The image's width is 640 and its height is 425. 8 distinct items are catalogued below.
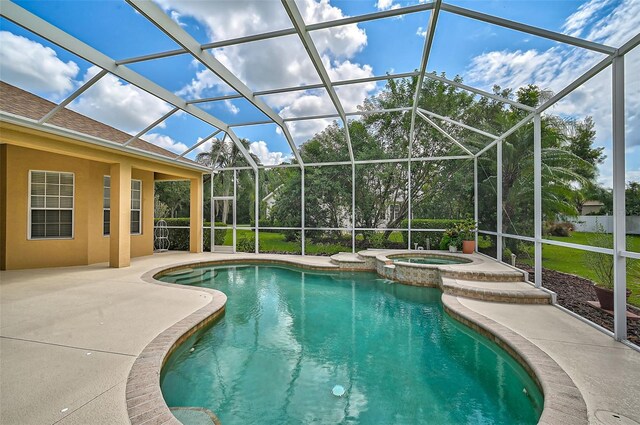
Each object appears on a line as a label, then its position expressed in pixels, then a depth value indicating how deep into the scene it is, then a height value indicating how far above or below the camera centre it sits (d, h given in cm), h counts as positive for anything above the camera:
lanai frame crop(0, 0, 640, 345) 344 +270
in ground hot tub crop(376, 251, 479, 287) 724 -146
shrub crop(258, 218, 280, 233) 1353 -41
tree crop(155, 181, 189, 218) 1741 +118
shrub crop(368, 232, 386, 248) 1187 -111
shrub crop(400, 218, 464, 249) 1090 -51
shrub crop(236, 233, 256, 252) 1235 -137
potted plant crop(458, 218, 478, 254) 947 -70
